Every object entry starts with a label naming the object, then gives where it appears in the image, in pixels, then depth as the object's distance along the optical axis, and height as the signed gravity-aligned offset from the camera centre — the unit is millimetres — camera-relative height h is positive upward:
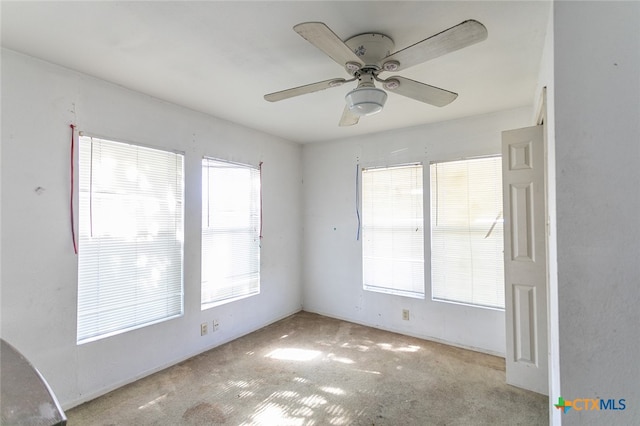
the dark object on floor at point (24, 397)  606 -389
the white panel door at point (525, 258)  2248 -316
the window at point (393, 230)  3411 -147
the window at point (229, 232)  3084 -136
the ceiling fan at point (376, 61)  1290 +786
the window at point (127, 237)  2240 -139
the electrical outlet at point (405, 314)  3439 -1115
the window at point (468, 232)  2969 -155
